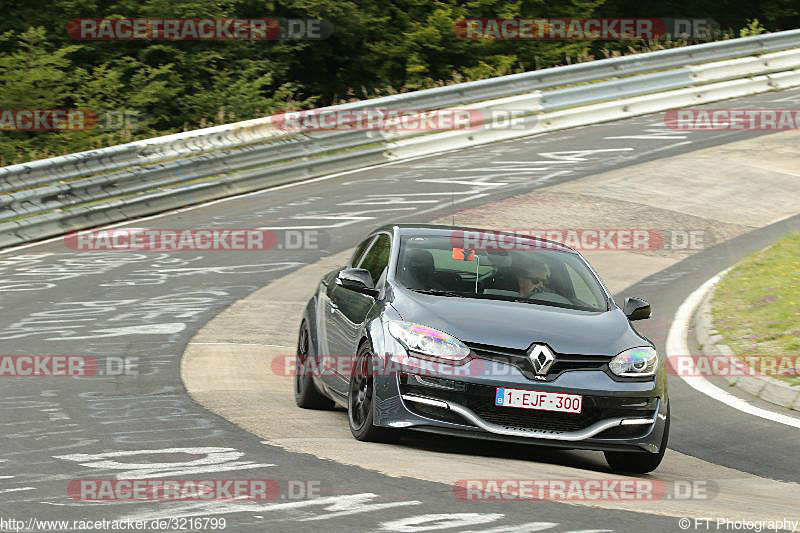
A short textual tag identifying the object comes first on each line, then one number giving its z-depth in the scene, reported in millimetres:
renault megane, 16266
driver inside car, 18812
